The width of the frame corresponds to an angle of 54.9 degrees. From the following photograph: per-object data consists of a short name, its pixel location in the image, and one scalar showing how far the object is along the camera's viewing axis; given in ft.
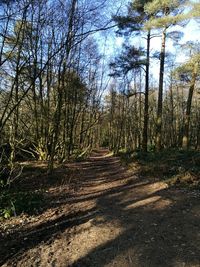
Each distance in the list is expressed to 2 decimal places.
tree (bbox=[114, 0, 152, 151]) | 38.69
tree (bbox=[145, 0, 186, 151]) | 33.19
